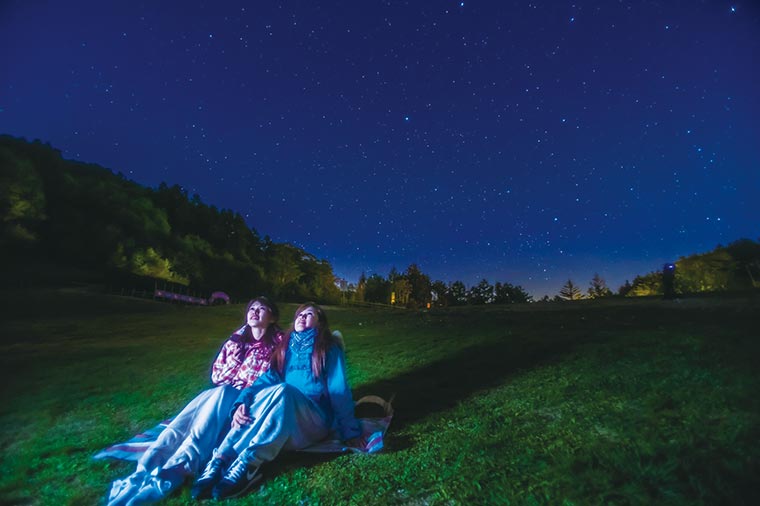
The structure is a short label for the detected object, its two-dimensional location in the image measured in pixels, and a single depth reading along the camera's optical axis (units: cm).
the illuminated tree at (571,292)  8194
